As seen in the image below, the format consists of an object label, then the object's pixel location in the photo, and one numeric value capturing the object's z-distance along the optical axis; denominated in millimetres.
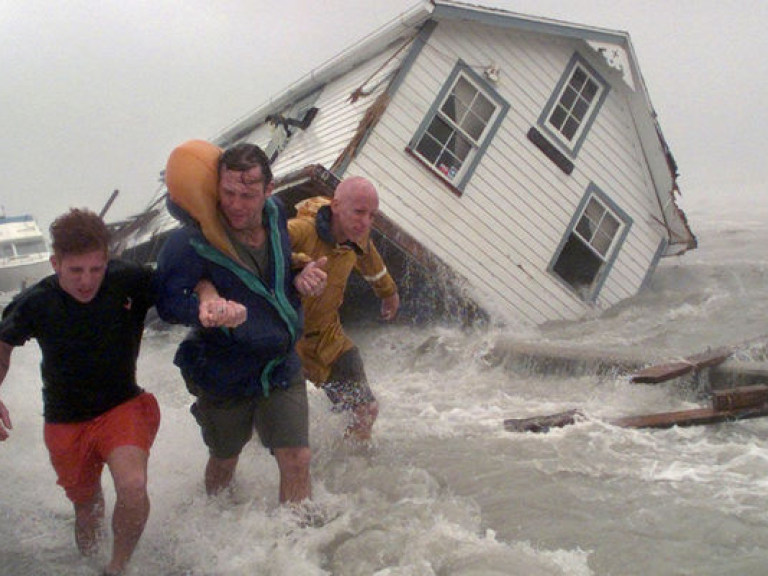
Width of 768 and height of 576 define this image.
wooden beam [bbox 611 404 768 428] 5598
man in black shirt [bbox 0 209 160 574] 3307
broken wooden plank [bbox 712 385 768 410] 5613
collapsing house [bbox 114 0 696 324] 10469
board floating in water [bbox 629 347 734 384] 6152
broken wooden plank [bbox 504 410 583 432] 5652
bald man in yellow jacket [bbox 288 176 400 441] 4266
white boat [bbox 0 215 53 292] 32688
